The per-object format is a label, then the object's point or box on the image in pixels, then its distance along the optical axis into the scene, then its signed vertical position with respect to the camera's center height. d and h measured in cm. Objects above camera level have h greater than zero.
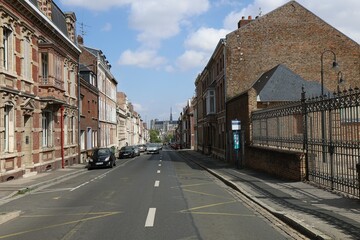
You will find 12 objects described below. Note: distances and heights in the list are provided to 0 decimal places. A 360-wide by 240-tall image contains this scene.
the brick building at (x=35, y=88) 2013 +278
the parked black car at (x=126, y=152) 4862 -188
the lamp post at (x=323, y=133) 1359 -2
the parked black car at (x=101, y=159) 2942 -161
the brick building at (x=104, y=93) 4947 +563
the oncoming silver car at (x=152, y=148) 6097 -183
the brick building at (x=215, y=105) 3656 +285
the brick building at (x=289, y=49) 3425 +692
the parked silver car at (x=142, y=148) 7093 -211
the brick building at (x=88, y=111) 3803 +244
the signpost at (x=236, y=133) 2450 +5
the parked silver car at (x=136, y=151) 5267 -192
